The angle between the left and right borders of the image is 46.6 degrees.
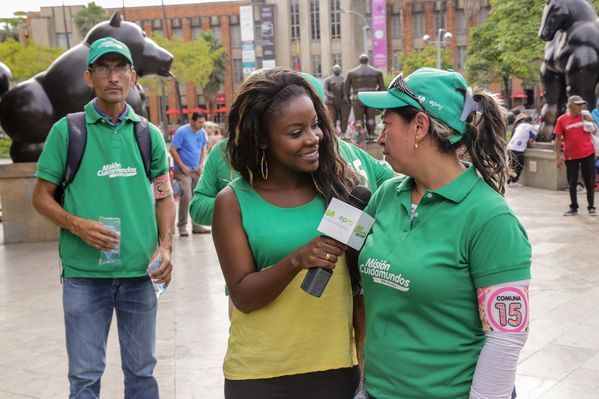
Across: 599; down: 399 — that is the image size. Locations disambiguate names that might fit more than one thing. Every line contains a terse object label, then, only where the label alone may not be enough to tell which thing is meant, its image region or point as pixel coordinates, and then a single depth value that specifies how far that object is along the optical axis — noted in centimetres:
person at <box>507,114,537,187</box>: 1507
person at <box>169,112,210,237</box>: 1051
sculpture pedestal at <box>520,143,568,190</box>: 1452
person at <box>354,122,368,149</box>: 2109
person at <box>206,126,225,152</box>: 1580
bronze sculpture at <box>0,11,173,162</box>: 1034
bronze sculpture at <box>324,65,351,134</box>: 2248
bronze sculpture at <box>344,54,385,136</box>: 2016
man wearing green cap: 314
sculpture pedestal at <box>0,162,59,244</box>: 1027
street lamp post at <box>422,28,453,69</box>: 3584
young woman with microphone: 224
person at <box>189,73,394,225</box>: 381
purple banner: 5962
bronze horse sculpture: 1331
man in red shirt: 1066
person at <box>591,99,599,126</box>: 1273
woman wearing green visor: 186
